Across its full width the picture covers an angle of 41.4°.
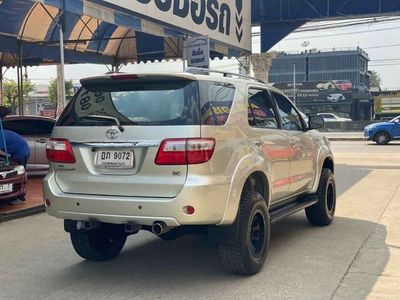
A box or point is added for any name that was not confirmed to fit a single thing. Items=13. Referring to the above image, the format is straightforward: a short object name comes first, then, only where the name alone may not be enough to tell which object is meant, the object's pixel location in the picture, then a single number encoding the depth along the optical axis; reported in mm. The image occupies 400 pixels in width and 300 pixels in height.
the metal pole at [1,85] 20281
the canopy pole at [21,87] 16125
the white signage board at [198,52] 12375
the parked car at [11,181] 7943
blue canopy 13555
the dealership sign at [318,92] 63375
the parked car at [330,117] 50281
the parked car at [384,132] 24281
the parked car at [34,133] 11562
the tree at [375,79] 153175
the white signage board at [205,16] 11672
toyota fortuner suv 4406
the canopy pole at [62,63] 9628
